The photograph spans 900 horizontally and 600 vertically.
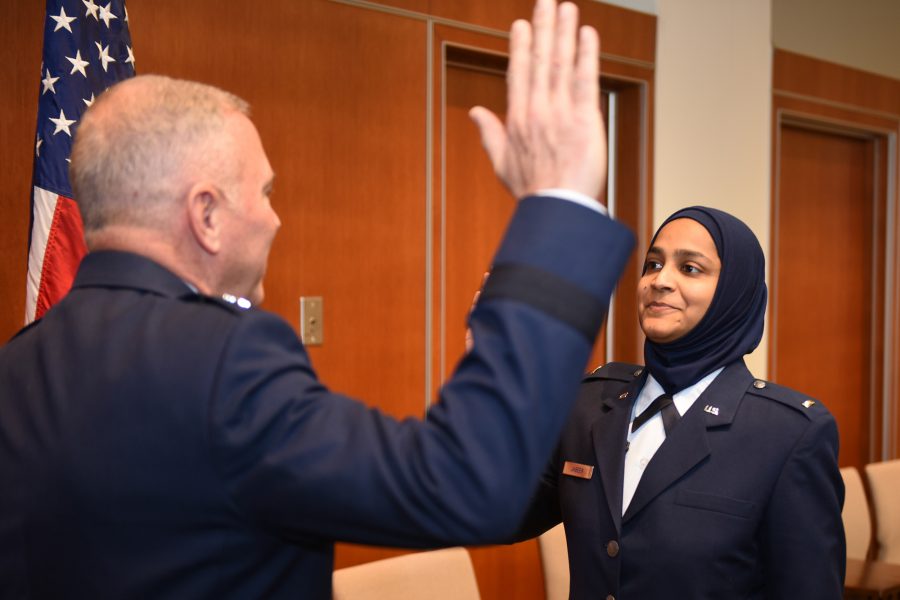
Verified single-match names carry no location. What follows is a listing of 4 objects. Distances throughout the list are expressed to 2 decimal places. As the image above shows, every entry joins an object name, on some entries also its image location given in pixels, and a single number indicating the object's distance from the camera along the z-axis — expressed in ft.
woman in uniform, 5.69
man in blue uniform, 2.67
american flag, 7.21
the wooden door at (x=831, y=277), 16.97
